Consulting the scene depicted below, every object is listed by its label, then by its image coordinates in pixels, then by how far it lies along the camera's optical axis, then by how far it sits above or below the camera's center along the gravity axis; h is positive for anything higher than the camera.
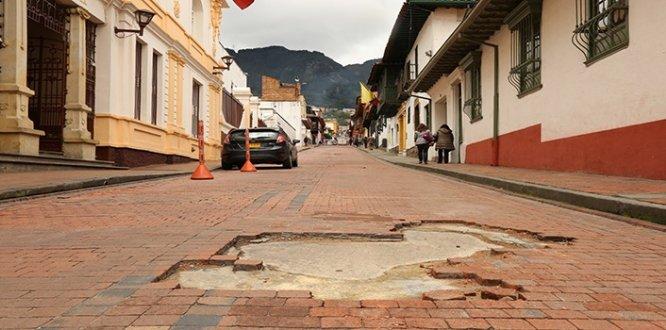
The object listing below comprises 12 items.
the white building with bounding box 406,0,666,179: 8.14 +1.67
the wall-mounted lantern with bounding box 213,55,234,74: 24.59 +4.61
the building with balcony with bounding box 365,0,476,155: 25.39 +6.35
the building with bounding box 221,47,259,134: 28.73 +4.00
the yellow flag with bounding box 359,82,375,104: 52.59 +6.97
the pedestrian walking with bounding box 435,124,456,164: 19.03 +0.99
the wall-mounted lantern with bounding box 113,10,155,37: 13.59 +3.66
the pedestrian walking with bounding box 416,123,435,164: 19.55 +0.98
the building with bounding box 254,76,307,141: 72.44 +8.94
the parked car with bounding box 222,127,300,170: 15.48 +0.57
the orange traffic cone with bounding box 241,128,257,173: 14.49 +0.19
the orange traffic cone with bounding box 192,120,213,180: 11.21 -0.02
